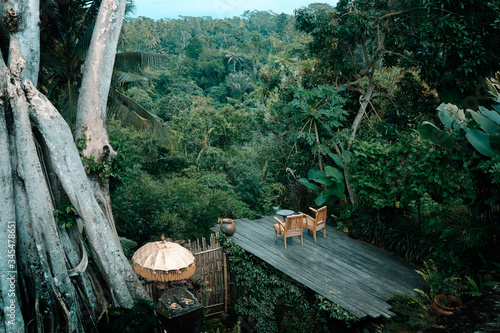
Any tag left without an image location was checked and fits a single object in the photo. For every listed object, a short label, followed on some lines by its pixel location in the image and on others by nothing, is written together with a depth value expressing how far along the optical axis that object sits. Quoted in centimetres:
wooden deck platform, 568
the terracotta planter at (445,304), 494
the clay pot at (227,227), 767
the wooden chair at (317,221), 786
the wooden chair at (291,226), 746
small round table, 816
